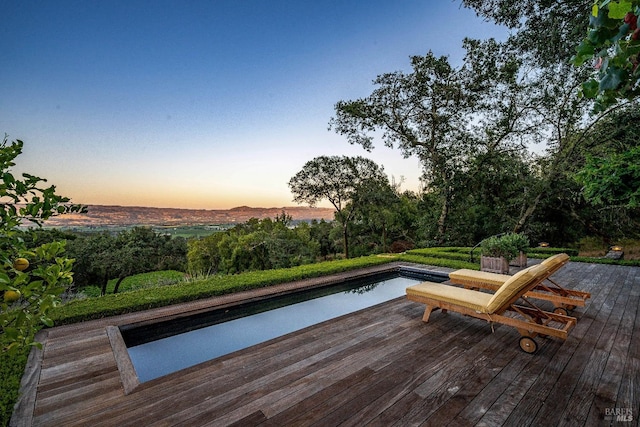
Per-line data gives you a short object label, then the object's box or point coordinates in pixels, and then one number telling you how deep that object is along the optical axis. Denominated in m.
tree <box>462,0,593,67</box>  4.75
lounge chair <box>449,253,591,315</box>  3.61
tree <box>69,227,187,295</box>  15.38
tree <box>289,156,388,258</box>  15.24
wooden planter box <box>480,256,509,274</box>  6.30
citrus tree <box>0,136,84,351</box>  0.89
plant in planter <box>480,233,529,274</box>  6.31
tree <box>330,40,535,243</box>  11.75
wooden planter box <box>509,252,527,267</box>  7.19
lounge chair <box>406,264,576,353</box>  2.78
